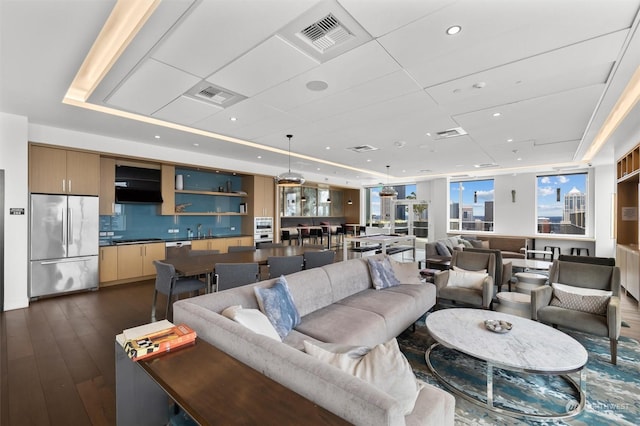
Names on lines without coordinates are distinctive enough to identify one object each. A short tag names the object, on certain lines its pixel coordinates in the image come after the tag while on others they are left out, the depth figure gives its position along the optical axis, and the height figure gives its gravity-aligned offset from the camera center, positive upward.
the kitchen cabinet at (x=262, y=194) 8.10 +0.56
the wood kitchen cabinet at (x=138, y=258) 5.73 -0.93
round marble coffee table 2.04 -1.05
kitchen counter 5.78 -0.59
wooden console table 1.02 -0.72
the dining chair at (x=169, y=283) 3.55 -0.94
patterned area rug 2.05 -1.45
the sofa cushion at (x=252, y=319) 1.85 -0.72
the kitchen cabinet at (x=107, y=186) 5.73 +0.56
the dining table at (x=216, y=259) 3.52 -0.67
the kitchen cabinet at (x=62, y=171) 4.72 +0.73
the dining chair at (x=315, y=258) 4.52 -0.72
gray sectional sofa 1.03 -0.72
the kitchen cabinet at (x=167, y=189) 6.47 +0.56
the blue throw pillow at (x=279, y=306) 2.34 -0.79
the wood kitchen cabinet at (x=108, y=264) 5.47 -0.97
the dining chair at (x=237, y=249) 5.27 -0.66
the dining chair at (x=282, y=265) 3.89 -0.70
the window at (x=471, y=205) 10.14 +0.33
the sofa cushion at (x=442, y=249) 6.74 -0.83
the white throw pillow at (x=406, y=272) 4.06 -0.84
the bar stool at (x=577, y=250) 8.34 -1.05
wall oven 8.10 -0.46
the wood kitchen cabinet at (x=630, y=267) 4.57 -0.92
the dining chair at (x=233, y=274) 3.41 -0.73
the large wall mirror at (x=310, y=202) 10.34 +0.49
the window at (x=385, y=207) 12.10 +0.28
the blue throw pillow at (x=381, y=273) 3.79 -0.80
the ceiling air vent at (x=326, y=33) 2.22 +1.47
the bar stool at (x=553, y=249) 8.55 -1.06
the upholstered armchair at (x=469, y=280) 3.81 -0.93
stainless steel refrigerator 4.65 -0.53
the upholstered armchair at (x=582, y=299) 2.82 -0.94
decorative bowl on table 2.51 -1.00
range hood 6.02 +0.62
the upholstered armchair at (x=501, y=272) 4.81 -1.00
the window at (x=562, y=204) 8.66 +0.33
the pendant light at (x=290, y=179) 5.42 +0.66
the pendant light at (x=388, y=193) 9.22 +0.67
